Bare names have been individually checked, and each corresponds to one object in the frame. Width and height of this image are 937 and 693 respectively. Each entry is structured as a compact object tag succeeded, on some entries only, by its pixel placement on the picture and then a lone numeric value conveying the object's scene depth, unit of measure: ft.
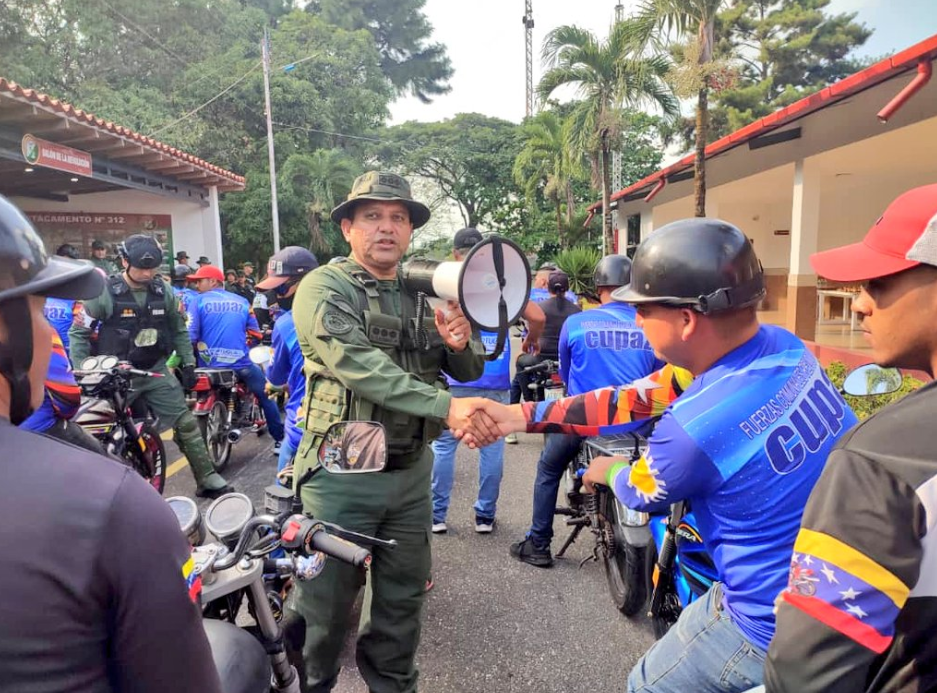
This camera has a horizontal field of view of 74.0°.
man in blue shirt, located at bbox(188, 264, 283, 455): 19.01
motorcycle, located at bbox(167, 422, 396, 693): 4.94
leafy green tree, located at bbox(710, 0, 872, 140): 96.68
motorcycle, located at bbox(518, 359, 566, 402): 16.88
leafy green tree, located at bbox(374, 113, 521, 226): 104.99
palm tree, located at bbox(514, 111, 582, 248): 66.74
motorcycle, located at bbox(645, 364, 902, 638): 6.26
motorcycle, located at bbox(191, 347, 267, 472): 18.07
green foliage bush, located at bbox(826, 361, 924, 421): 14.80
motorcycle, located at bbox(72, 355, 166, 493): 13.64
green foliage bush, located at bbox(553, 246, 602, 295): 44.01
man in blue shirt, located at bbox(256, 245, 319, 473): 11.61
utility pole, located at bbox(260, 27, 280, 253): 64.91
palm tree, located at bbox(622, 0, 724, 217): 28.30
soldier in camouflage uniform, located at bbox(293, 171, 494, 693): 6.92
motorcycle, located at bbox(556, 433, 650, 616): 9.68
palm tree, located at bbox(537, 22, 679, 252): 40.88
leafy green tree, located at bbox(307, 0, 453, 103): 147.74
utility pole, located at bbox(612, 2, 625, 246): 61.36
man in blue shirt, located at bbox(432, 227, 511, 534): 13.47
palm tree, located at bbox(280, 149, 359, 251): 80.53
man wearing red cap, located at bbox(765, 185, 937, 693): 3.01
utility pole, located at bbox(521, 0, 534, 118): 108.47
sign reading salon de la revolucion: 27.37
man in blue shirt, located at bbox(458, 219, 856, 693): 4.71
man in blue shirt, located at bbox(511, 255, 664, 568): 11.55
